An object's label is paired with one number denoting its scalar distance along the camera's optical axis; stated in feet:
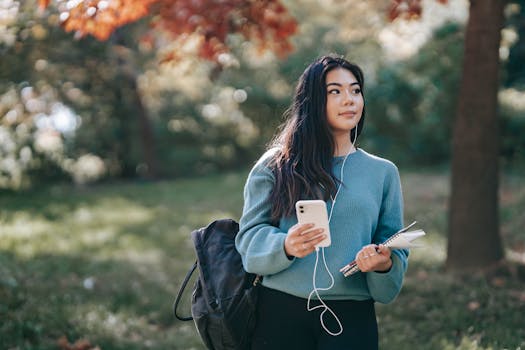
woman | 8.77
